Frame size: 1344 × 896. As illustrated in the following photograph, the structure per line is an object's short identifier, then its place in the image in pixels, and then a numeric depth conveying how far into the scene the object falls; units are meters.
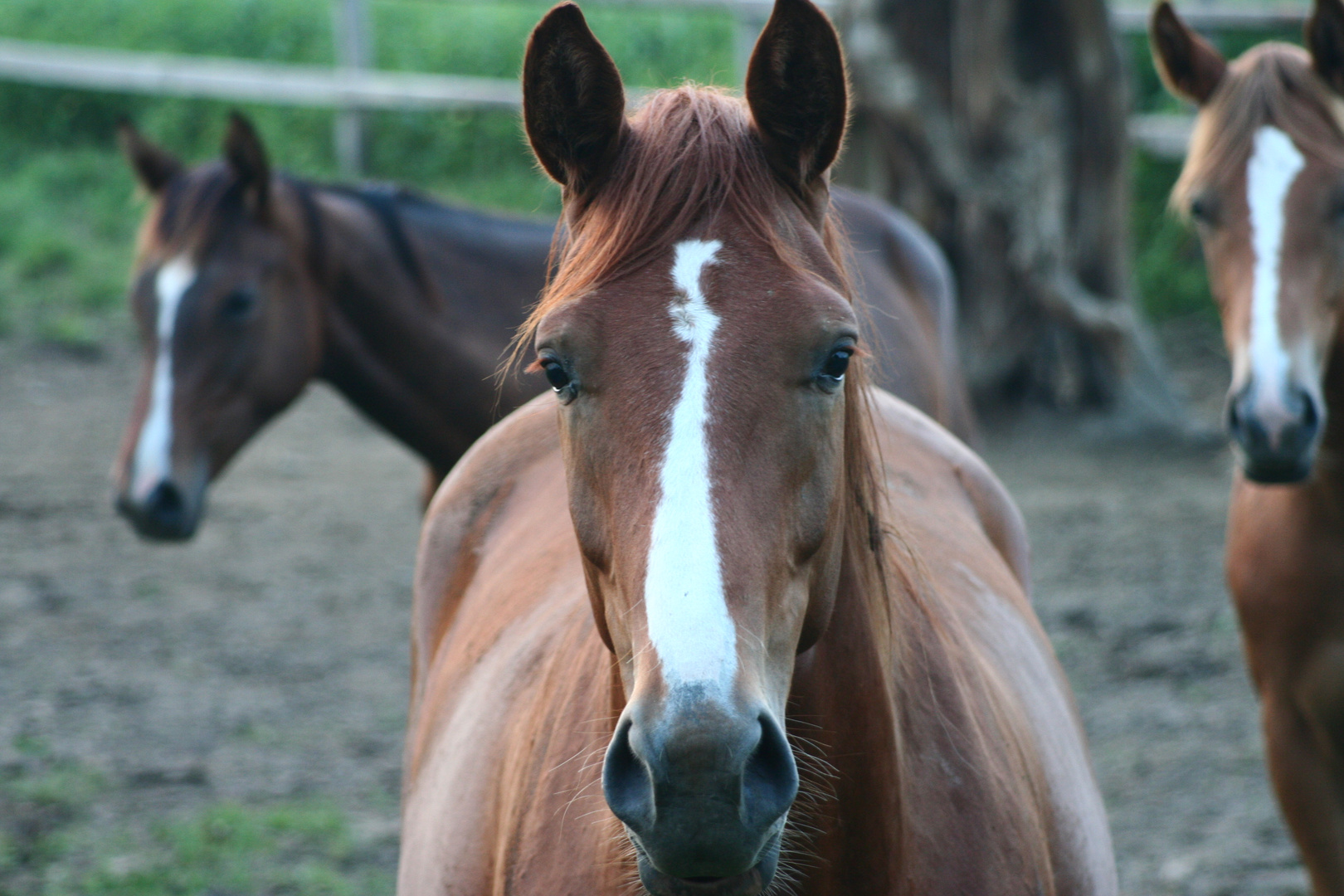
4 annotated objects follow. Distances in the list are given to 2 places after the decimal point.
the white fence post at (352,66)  21.52
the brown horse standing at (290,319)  8.01
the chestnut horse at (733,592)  2.57
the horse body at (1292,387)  5.89
